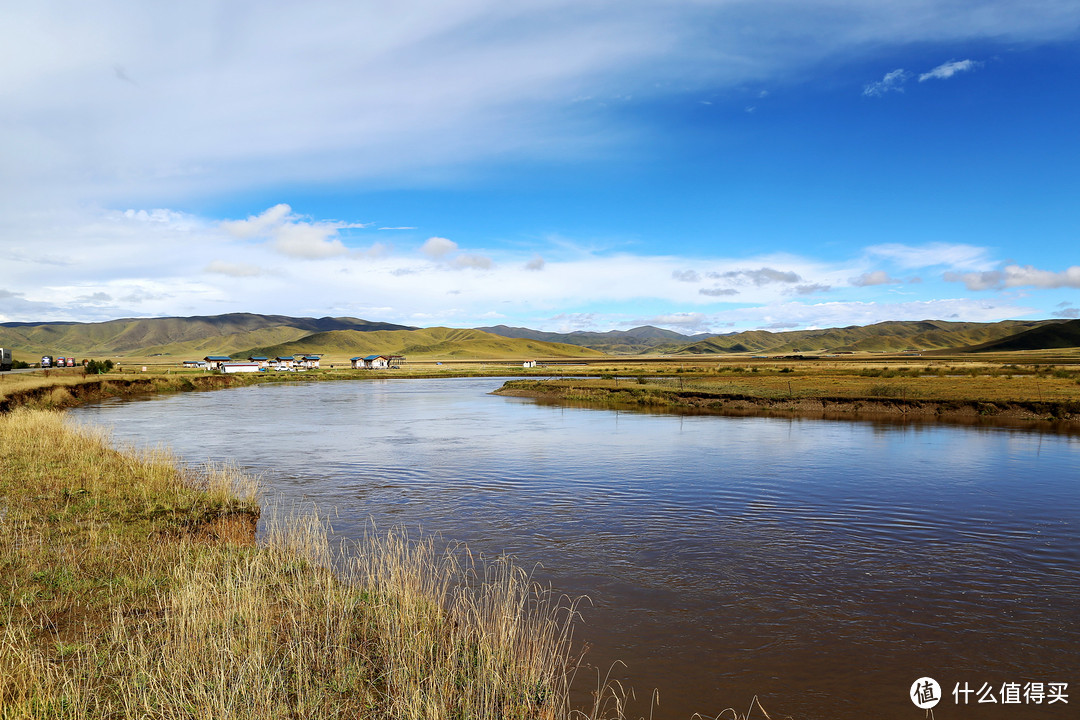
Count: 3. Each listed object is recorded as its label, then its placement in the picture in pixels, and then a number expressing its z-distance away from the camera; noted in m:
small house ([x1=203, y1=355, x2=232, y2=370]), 131.04
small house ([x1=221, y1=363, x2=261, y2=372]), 125.34
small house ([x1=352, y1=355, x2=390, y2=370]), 149.25
